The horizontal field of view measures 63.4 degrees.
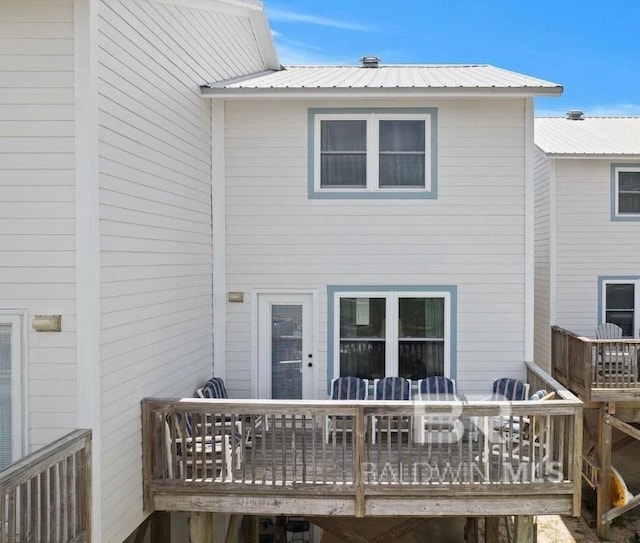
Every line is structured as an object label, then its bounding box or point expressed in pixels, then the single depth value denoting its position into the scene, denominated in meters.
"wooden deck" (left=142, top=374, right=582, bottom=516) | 5.14
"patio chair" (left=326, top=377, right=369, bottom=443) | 7.01
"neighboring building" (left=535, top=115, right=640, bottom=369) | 11.41
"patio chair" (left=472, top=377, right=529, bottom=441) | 6.83
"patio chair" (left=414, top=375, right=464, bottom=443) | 6.60
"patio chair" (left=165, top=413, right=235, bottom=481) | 5.10
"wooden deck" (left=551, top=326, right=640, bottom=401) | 9.08
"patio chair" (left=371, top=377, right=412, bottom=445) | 7.02
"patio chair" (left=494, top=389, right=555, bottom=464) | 5.07
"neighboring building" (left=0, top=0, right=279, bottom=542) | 4.25
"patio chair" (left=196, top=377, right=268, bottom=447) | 6.43
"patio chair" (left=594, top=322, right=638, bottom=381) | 9.08
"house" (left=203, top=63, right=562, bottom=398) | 7.26
